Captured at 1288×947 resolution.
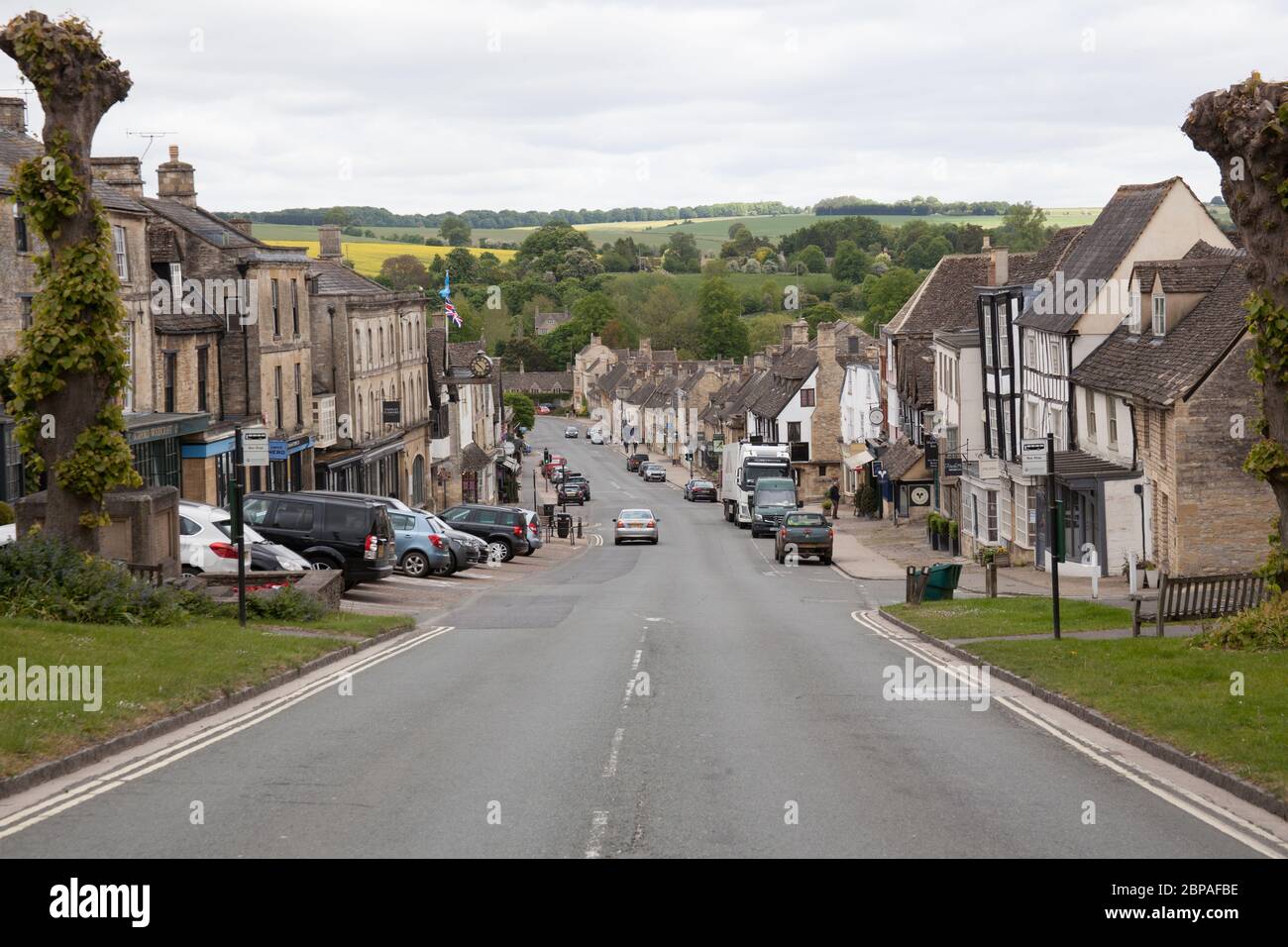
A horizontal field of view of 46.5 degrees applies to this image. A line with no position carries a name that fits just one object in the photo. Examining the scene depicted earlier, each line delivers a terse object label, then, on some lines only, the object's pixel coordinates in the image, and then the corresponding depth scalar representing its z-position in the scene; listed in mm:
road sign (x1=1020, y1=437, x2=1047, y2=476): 22047
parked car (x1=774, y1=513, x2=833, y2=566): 50875
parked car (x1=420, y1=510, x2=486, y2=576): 40312
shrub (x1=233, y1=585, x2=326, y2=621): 25250
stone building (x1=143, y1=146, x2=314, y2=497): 44969
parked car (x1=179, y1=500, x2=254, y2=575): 28828
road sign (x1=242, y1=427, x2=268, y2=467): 22203
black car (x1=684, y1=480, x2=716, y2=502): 92500
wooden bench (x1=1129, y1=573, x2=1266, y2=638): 23766
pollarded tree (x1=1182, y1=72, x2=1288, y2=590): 19844
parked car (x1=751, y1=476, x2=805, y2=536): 62938
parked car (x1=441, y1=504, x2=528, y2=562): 48562
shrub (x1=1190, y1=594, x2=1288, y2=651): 19875
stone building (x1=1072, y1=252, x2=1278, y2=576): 33344
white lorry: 67812
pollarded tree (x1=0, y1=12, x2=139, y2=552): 22922
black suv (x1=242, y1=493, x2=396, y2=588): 32594
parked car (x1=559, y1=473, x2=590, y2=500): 90312
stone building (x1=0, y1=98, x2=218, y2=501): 33344
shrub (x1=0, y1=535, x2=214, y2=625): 20552
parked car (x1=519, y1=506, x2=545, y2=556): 49750
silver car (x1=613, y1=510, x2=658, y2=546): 60781
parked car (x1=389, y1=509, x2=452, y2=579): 39312
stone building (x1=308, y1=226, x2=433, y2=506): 55188
